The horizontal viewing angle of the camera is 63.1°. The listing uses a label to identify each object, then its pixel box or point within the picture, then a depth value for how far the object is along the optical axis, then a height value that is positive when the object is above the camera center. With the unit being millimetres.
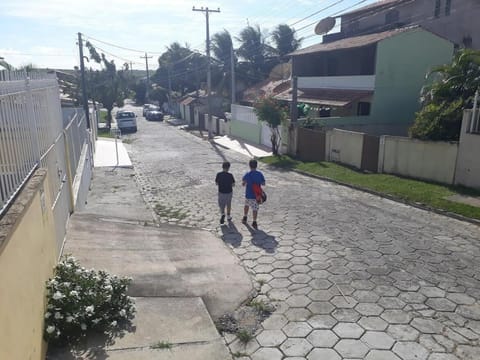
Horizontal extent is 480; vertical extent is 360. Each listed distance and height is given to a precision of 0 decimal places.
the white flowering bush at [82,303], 3807 -2154
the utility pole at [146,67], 68338 +3661
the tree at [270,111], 18047 -1062
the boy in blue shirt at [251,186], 8117 -2026
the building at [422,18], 21406 +4277
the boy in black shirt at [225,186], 8312 -2039
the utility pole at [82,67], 27648 +1547
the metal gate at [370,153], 13711 -2268
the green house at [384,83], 19875 +220
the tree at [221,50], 38234 +3981
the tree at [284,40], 39594 +4777
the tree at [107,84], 35812 +426
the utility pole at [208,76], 27484 +847
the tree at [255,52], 39344 +3601
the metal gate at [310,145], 16656 -2455
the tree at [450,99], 12002 -384
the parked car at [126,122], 30847 -2560
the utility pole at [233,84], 28844 +297
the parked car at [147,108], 46888 -2339
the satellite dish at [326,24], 28297 +4482
